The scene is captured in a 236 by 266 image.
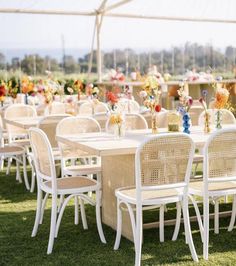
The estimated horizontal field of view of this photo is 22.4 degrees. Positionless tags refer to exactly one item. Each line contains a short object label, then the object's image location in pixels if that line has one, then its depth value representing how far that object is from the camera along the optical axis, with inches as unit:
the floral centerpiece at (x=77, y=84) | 298.5
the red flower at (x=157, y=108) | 195.5
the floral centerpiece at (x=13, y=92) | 337.6
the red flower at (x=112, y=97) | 191.6
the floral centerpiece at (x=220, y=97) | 192.9
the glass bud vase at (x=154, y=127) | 199.2
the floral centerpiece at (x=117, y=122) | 187.5
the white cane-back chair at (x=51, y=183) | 162.6
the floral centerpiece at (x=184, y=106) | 194.9
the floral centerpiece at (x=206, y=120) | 196.9
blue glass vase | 194.2
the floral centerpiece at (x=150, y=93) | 194.5
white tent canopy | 453.1
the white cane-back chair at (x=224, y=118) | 226.4
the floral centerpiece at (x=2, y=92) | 284.0
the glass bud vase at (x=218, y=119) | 200.4
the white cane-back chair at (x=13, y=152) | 248.1
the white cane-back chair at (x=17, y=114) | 289.3
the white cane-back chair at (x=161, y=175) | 145.8
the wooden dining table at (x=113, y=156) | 163.3
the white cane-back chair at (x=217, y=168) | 153.6
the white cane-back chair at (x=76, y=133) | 195.1
